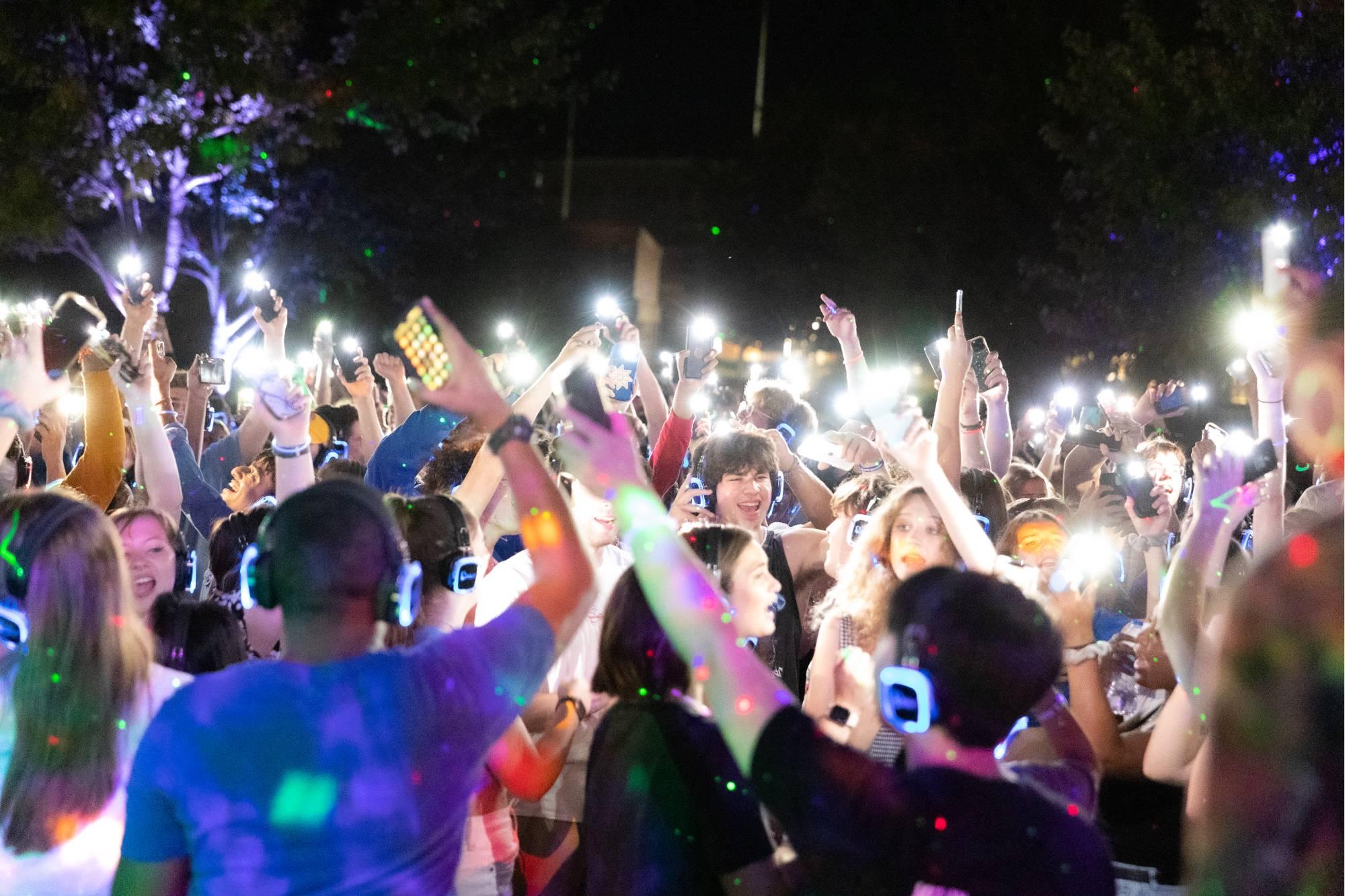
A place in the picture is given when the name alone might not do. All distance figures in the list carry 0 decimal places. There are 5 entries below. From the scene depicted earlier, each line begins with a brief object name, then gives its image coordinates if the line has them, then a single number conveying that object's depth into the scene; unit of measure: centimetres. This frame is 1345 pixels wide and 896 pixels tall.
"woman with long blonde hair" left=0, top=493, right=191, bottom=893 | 231
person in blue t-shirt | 195
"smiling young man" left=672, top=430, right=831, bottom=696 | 475
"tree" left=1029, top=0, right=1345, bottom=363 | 1305
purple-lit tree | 1428
